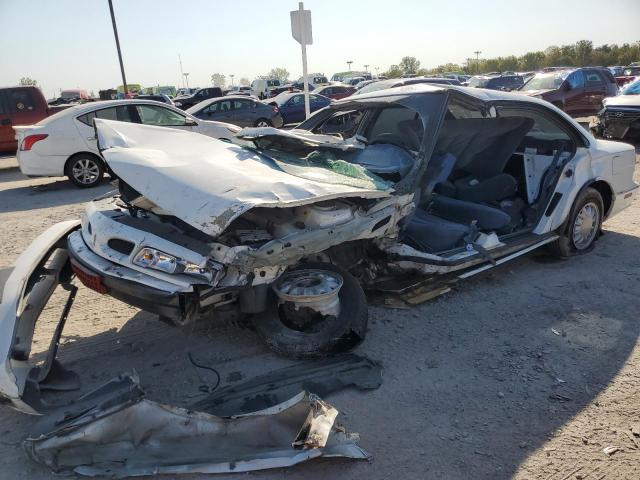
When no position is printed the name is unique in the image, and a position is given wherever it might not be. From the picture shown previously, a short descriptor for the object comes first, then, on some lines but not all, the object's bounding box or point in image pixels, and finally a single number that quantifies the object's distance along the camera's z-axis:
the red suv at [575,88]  14.70
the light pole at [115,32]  17.72
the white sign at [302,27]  9.22
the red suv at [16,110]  12.18
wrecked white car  2.78
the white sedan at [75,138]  8.88
